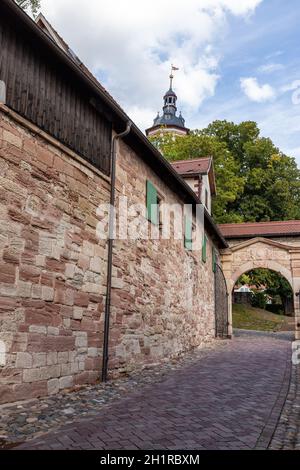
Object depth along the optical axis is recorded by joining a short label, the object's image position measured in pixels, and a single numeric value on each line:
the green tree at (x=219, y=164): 24.44
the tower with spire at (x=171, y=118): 53.38
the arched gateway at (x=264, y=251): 17.69
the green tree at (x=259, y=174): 26.70
